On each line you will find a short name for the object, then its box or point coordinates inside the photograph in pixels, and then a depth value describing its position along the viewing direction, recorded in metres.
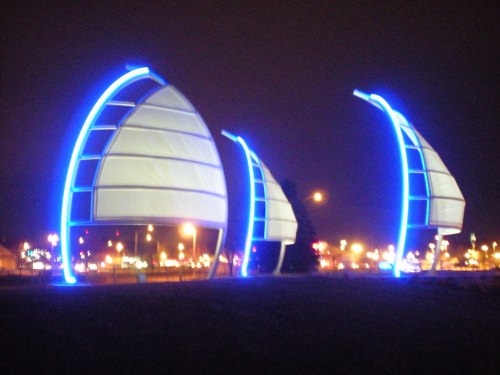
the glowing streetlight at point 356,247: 89.50
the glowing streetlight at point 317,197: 40.09
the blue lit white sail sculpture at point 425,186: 38.66
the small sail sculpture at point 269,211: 48.50
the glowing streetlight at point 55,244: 63.59
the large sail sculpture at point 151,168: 27.44
